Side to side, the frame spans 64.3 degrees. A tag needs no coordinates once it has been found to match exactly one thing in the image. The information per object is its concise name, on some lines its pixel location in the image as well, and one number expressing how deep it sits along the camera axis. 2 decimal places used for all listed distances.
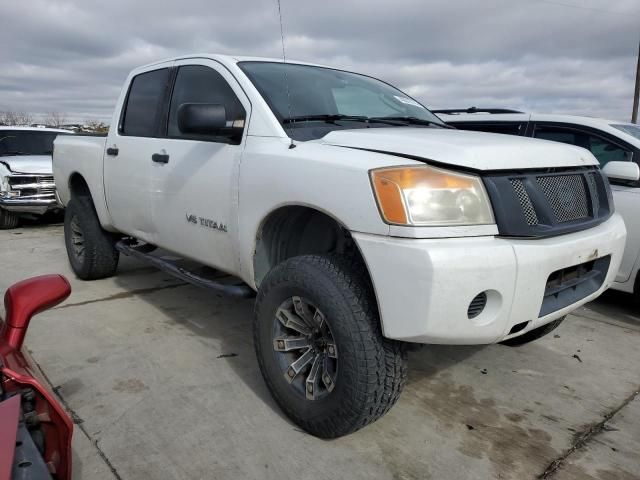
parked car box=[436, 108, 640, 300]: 4.04
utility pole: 15.93
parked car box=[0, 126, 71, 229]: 8.23
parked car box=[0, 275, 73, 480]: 1.23
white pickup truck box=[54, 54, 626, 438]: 1.96
